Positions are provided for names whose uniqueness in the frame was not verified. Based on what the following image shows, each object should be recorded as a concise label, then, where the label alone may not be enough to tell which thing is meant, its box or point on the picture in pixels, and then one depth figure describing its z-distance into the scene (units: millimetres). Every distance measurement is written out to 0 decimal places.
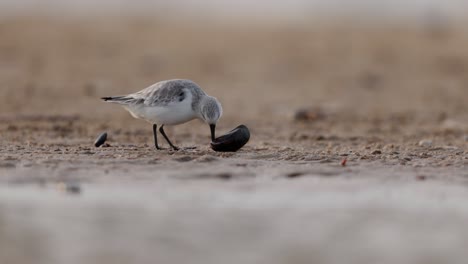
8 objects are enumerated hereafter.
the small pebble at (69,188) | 15922
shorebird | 19375
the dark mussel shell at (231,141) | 19766
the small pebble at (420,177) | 17620
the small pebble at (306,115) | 29155
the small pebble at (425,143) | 22547
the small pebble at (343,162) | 18730
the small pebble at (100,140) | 21406
